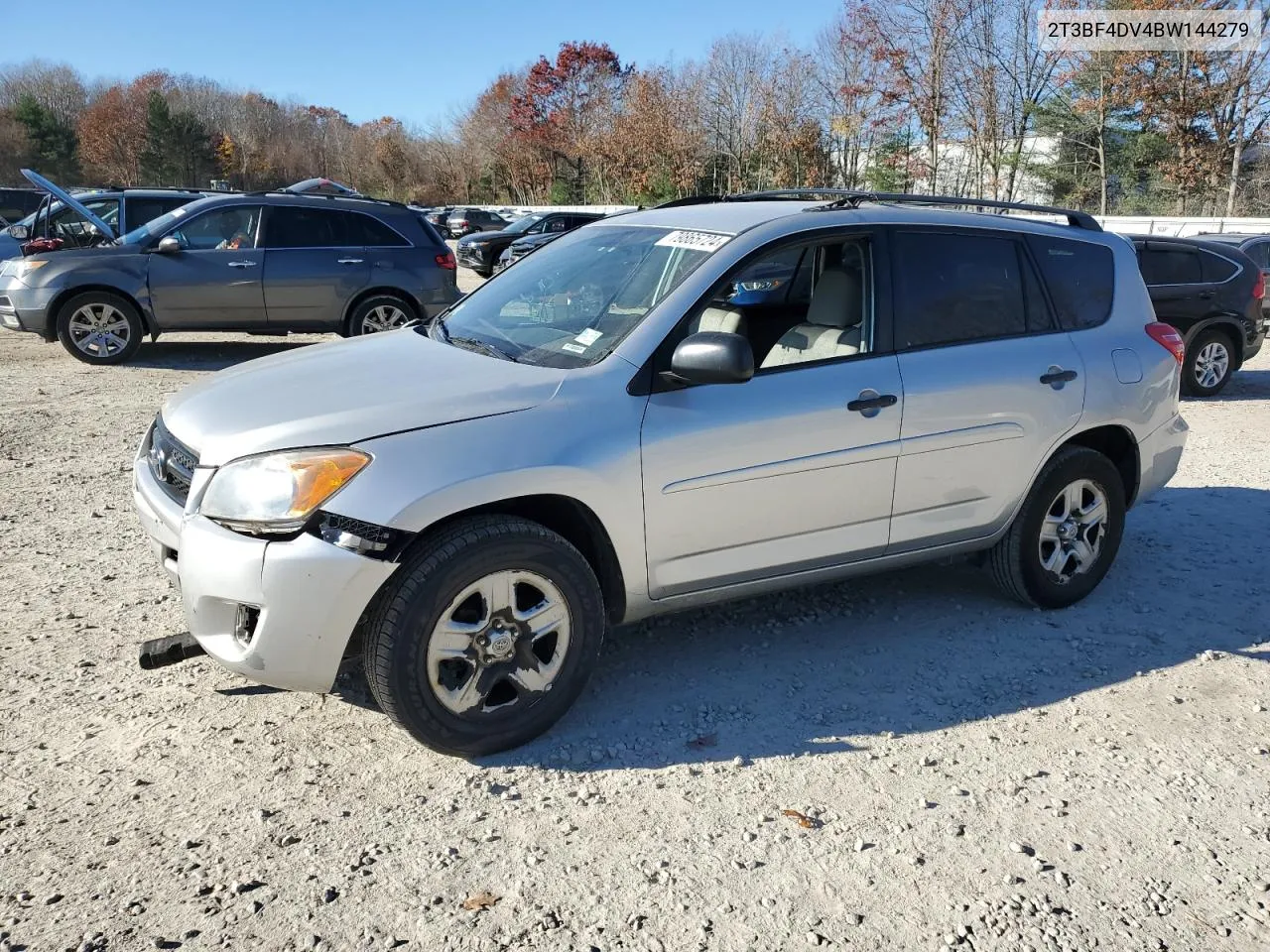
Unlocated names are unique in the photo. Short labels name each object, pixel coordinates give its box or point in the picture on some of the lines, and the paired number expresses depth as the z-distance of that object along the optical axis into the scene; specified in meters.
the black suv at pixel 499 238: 25.41
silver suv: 3.12
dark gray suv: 10.49
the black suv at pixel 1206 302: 10.65
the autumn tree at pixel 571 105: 56.91
